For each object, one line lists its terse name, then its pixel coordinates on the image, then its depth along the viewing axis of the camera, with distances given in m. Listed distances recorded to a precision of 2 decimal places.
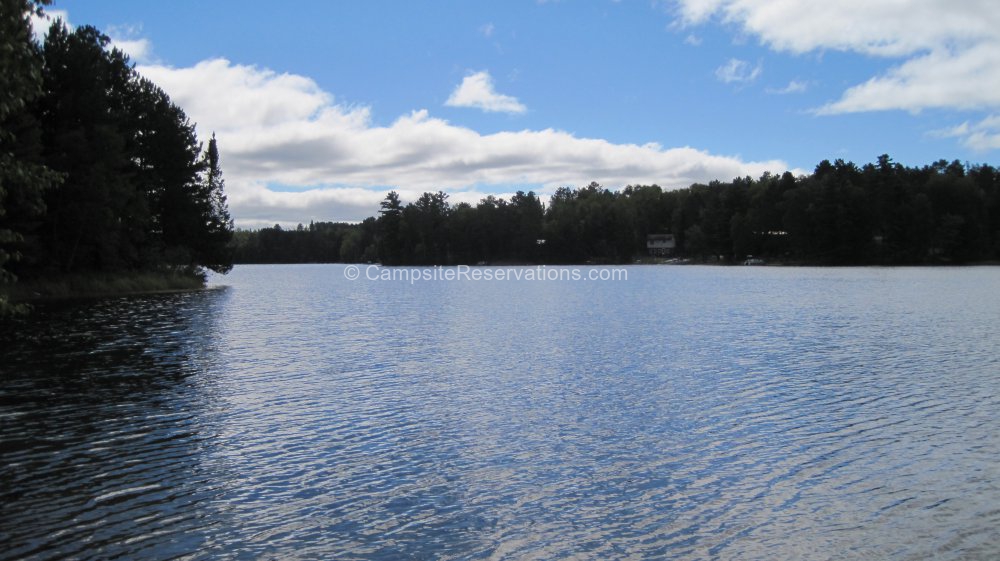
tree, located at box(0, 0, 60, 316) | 12.41
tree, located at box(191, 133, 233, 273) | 80.94
